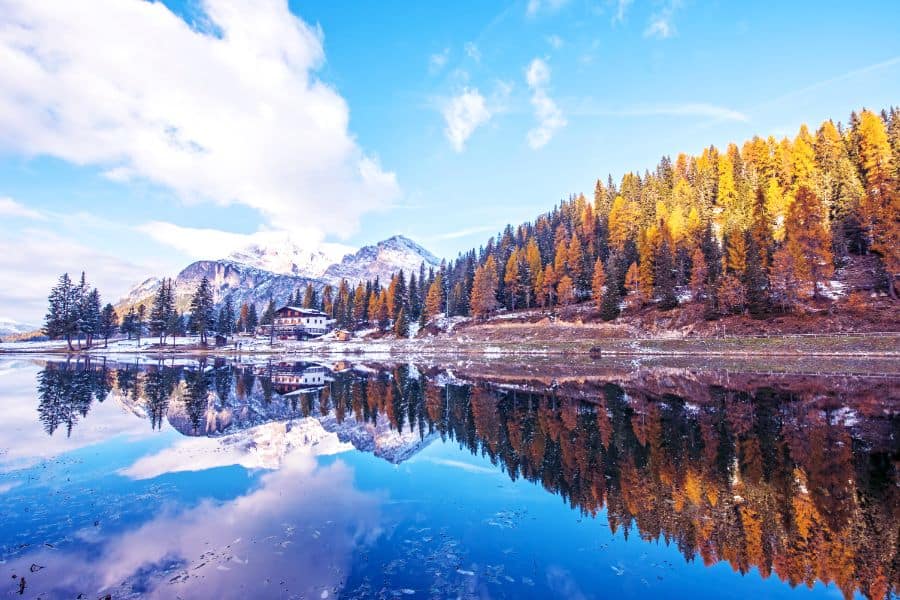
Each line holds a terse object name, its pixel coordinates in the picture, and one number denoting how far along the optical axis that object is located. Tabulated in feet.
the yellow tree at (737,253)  214.90
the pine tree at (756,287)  184.34
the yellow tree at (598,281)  254.27
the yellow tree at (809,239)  181.06
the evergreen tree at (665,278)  220.02
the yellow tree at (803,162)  274.75
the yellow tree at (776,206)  250.00
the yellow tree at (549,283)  291.58
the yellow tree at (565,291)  274.98
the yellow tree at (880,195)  166.30
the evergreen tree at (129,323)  412.85
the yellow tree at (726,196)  286.87
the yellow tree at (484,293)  307.78
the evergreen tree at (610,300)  231.30
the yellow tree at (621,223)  309.67
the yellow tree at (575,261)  286.46
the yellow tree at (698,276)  213.25
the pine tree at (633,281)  244.01
